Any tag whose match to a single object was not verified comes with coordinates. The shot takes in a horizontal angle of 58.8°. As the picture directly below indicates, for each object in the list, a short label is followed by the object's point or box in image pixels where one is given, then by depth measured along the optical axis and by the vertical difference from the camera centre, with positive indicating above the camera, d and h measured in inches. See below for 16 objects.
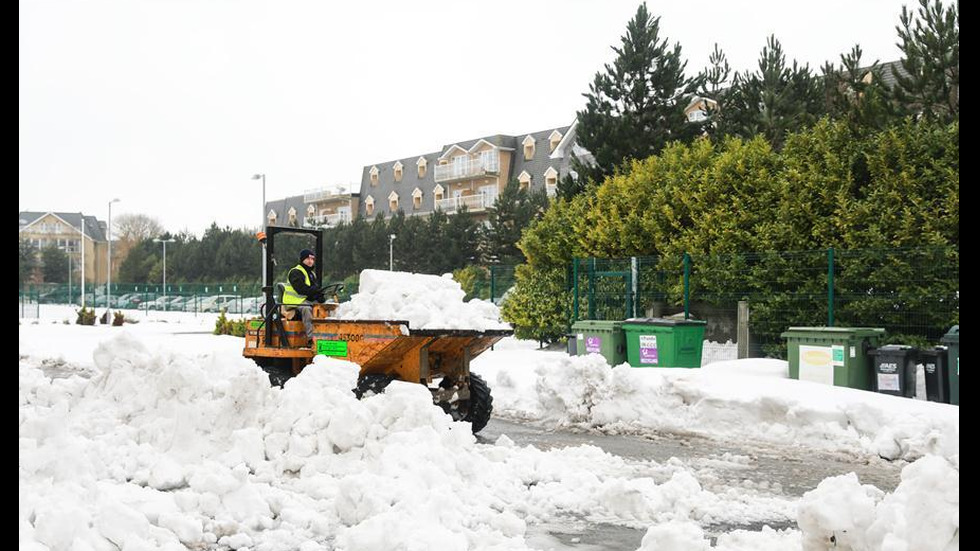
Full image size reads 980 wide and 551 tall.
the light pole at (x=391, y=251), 1989.4 +110.4
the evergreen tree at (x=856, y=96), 750.5 +203.2
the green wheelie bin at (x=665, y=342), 619.8 -33.6
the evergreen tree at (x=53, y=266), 3090.6 +125.7
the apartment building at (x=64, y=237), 3449.8 +263.5
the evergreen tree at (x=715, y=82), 1214.3 +309.7
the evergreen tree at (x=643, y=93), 1105.4 +264.6
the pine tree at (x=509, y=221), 1664.6 +152.0
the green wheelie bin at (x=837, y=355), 517.3 -36.9
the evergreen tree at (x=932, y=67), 837.2 +220.8
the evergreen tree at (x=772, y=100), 1071.0 +247.0
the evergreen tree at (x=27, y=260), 2632.9 +135.0
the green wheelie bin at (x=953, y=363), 471.5 -38.3
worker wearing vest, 424.2 +5.4
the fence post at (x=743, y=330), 690.2 -28.1
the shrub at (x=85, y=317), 1486.2 -27.5
